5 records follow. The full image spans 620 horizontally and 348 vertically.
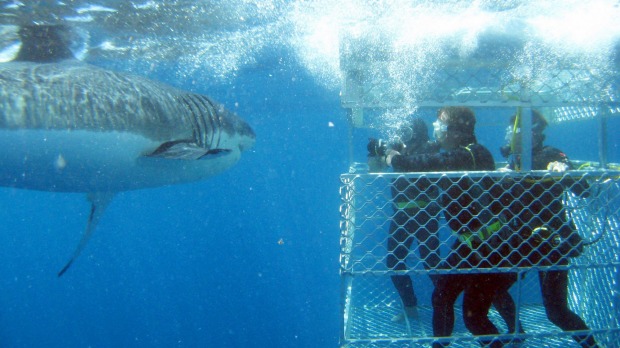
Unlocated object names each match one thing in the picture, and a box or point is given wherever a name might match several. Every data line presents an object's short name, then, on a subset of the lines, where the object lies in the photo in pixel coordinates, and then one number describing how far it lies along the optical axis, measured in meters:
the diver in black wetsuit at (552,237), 3.29
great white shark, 3.84
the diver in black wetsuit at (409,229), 4.20
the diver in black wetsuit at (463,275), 3.52
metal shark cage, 2.85
